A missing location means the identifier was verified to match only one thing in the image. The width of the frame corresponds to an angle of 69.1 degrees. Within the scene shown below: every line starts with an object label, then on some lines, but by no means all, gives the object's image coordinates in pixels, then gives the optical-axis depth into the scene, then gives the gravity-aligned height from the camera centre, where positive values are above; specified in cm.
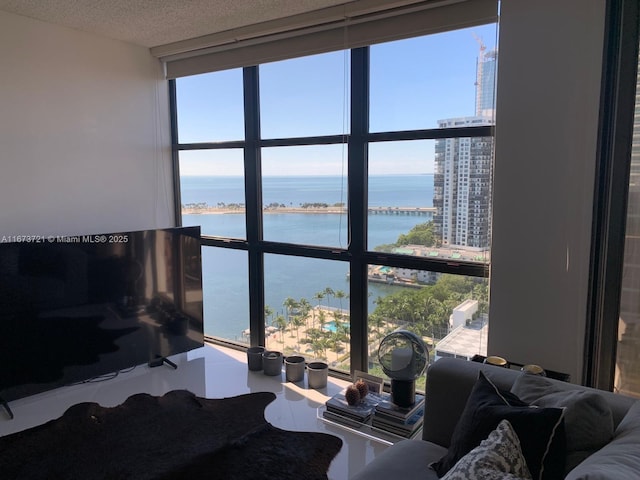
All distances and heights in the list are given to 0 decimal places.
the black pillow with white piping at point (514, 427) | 136 -75
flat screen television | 281 -78
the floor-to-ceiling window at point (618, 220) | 193 -15
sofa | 125 -75
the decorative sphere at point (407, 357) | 244 -89
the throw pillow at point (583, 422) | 137 -71
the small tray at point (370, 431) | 247 -135
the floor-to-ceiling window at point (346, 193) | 282 -5
